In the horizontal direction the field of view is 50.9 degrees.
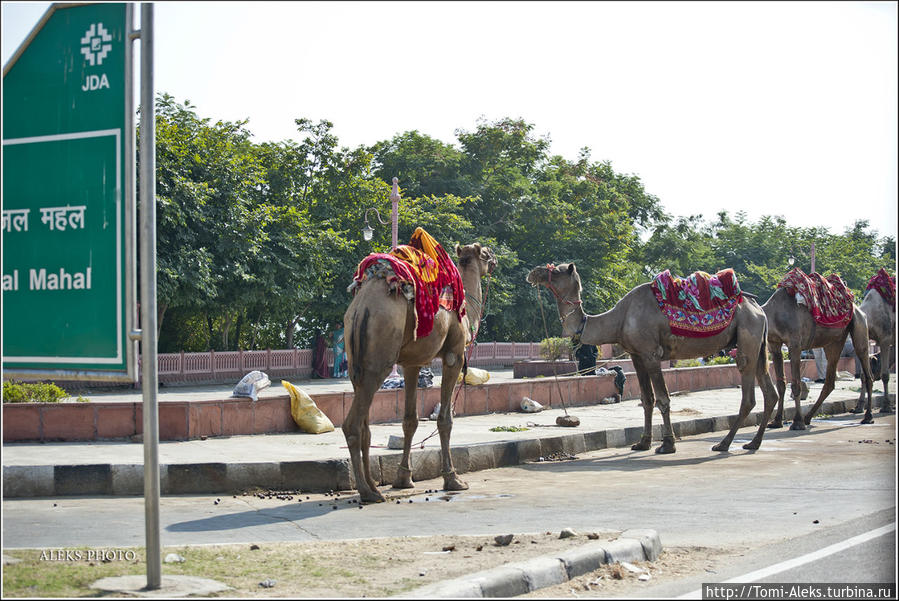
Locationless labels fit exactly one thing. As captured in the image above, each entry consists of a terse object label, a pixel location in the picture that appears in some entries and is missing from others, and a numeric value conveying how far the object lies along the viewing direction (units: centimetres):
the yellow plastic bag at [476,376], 1793
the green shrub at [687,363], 2889
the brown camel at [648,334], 1359
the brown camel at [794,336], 1647
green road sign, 565
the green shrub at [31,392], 1288
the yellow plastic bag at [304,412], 1344
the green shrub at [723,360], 3009
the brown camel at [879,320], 1931
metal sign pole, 543
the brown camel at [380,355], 927
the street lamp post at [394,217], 2507
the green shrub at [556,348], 2644
